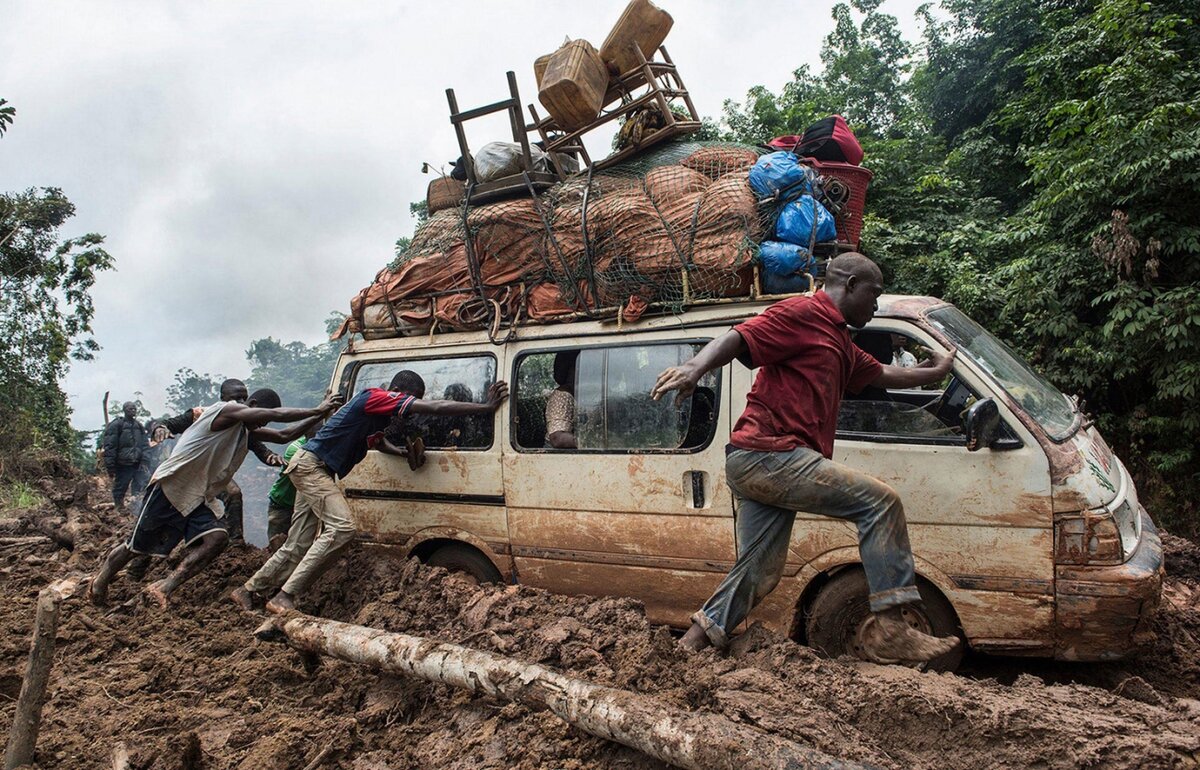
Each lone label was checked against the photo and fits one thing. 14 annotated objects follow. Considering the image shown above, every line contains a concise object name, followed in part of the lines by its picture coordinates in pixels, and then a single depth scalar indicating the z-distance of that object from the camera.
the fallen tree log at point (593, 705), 2.23
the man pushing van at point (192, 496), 5.00
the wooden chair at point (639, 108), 5.02
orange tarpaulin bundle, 4.11
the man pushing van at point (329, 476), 4.55
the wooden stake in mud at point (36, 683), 2.76
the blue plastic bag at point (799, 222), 4.01
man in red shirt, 2.92
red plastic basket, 4.61
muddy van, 3.22
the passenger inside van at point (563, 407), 4.34
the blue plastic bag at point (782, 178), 4.10
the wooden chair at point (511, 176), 5.08
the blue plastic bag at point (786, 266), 3.94
